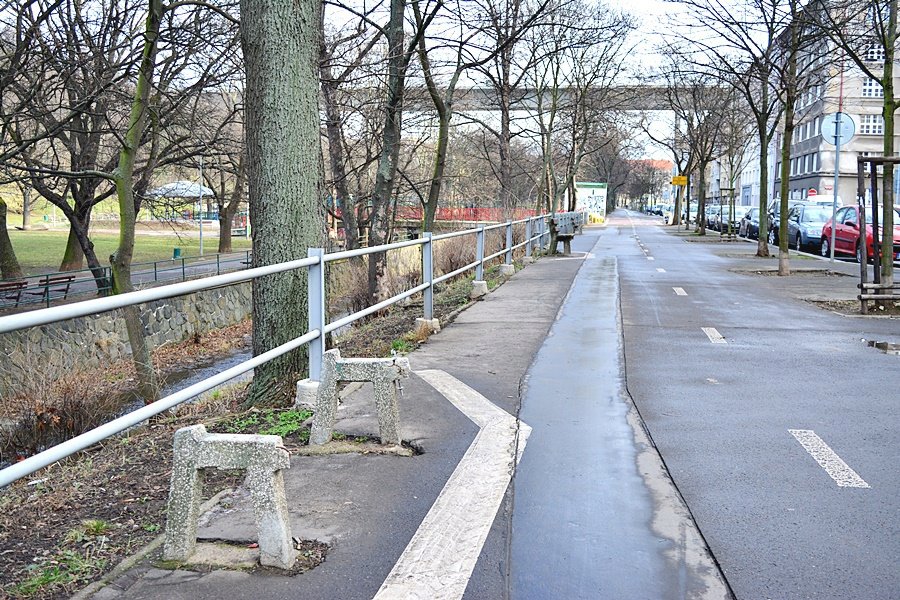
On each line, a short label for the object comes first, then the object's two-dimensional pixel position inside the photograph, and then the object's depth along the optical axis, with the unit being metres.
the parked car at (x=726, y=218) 46.29
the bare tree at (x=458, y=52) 14.78
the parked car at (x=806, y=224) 29.36
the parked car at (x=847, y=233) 25.03
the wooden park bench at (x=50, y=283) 19.57
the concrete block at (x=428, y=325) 10.47
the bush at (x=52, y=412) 9.51
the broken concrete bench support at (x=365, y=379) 5.52
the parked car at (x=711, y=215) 53.27
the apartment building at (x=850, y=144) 63.84
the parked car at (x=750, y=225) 39.56
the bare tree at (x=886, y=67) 12.70
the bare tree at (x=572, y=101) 37.31
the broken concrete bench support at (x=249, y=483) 3.73
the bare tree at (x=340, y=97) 16.33
